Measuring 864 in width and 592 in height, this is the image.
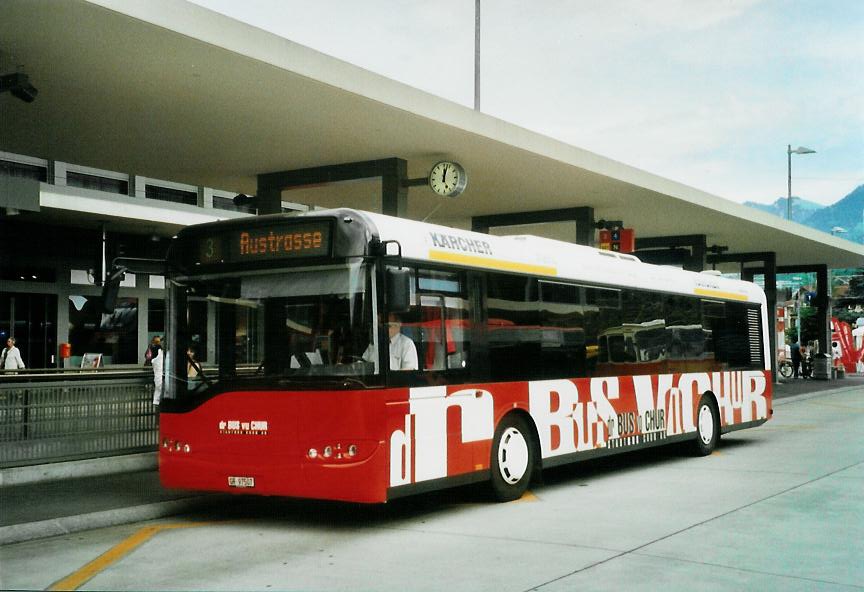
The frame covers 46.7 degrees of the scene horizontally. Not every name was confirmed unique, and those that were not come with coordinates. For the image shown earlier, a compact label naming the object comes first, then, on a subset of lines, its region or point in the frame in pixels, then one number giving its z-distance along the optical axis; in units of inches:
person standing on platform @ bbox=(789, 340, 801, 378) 1819.6
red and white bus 350.9
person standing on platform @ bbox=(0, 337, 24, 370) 861.2
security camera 431.5
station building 440.1
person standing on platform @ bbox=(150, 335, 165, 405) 514.1
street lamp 1785.6
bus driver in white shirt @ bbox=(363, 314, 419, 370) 351.3
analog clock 661.9
